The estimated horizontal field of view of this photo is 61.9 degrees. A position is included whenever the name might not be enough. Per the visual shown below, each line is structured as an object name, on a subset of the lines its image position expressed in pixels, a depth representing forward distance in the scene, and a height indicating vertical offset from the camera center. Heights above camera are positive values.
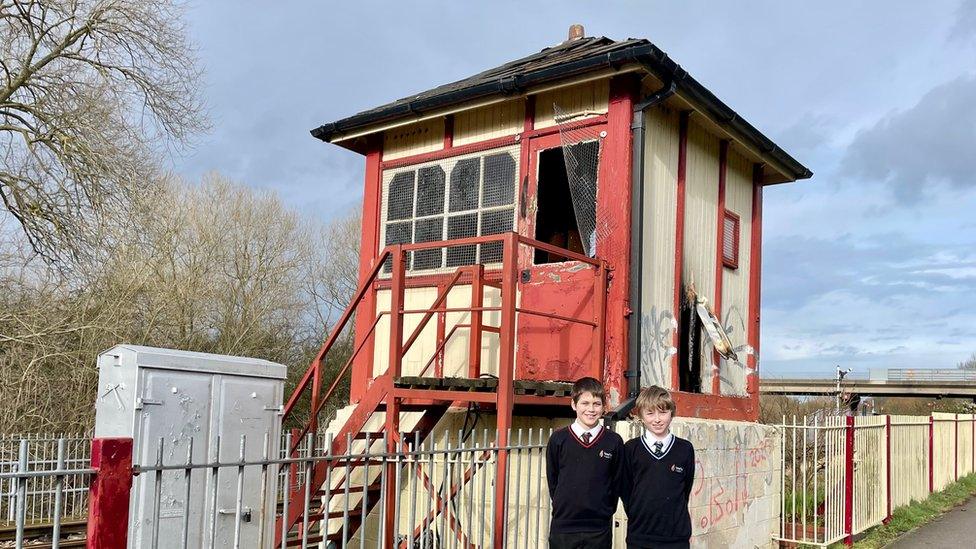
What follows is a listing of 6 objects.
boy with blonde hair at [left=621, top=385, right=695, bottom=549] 4.61 -0.64
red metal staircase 6.73 -0.21
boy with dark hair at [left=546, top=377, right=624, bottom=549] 4.64 -0.65
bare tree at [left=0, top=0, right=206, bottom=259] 16.34 +4.60
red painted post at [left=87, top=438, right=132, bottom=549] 3.06 -0.55
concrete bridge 60.00 -0.60
